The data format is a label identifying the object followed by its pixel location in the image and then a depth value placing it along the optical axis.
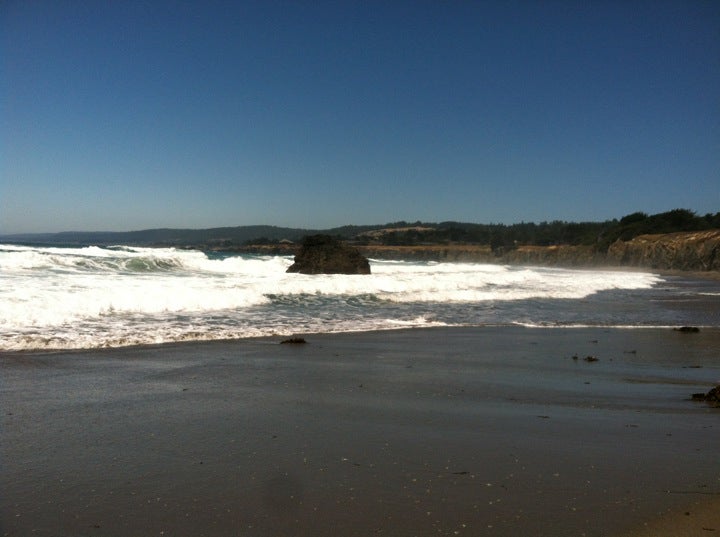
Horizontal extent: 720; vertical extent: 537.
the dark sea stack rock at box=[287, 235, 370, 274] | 29.98
